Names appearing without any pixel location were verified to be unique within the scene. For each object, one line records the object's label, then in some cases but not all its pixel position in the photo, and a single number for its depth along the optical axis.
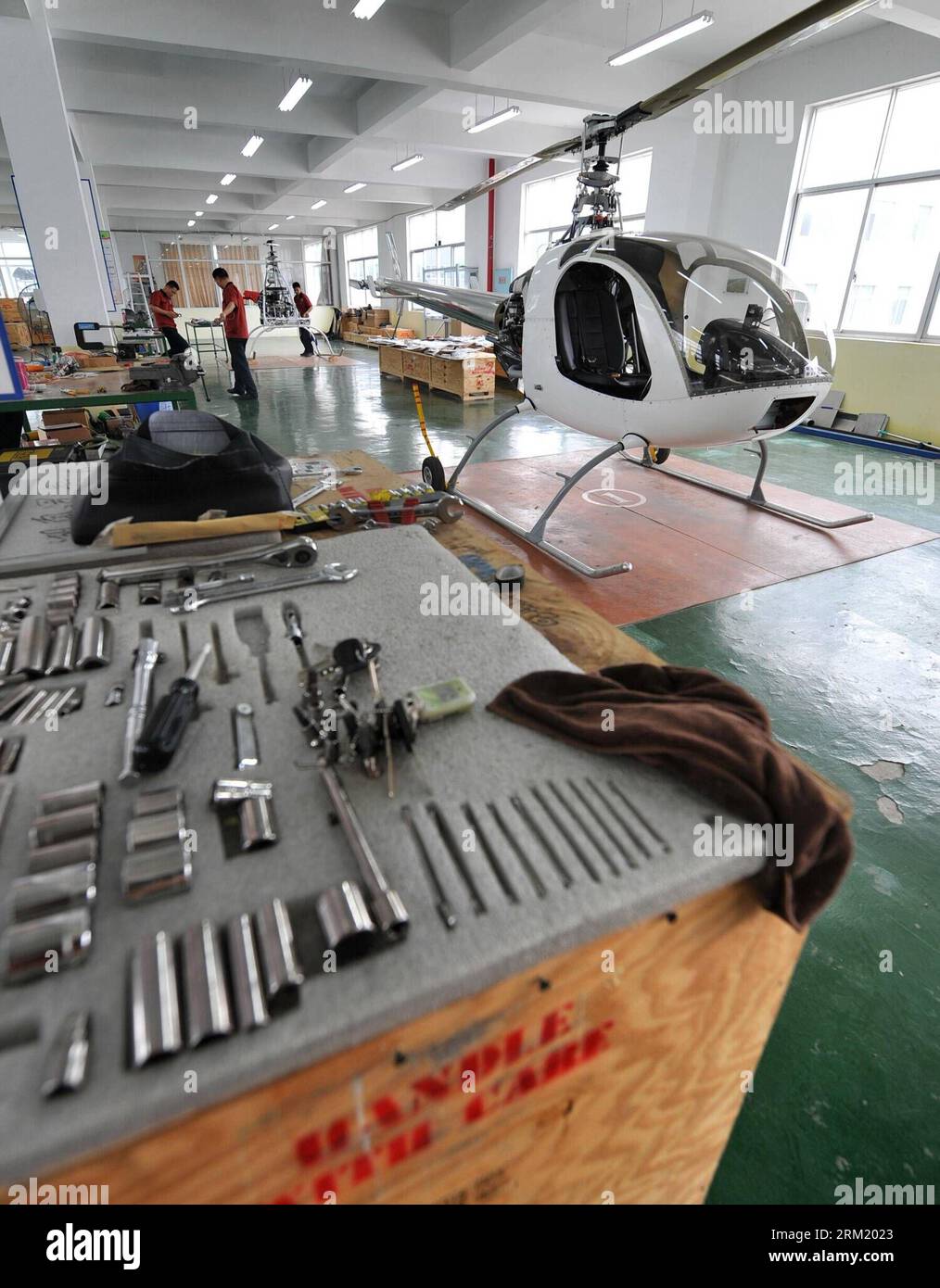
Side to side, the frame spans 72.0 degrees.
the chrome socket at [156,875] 0.76
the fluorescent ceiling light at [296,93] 7.37
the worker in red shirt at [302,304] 12.49
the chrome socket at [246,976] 0.64
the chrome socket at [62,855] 0.79
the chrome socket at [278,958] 0.66
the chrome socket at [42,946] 0.68
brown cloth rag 0.86
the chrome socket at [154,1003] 0.61
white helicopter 3.14
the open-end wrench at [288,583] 1.41
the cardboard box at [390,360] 10.62
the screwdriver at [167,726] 0.94
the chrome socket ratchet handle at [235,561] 1.53
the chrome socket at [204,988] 0.62
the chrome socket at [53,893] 0.73
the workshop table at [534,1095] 0.66
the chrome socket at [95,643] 1.20
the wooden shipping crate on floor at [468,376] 8.77
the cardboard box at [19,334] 11.75
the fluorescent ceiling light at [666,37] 5.52
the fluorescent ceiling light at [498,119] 8.44
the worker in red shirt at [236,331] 8.28
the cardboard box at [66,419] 4.75
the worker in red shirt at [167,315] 9.12
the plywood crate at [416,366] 9.77
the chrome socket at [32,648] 1.17
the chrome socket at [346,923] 0.70
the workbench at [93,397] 3.52
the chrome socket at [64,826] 0.82
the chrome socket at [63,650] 1.18
